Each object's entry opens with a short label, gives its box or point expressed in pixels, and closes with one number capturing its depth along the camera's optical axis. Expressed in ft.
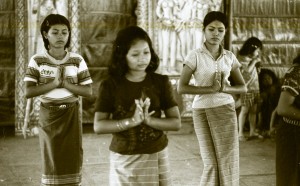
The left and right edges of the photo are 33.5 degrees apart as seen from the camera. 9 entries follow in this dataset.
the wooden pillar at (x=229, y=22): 27.02
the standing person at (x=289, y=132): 11.75
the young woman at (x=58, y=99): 12.64
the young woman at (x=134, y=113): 9.11
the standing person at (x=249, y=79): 23.76
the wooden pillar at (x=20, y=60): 24.45
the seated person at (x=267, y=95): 25.68
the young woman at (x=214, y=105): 12.66
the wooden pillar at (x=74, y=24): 24.56
